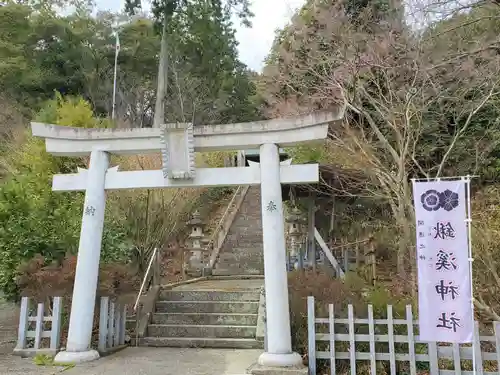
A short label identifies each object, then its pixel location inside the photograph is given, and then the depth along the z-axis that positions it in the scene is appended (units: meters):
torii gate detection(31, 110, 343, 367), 6.87
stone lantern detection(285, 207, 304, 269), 13.50
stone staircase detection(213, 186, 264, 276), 14.03
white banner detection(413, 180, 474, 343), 5.39
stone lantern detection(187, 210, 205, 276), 13.52
